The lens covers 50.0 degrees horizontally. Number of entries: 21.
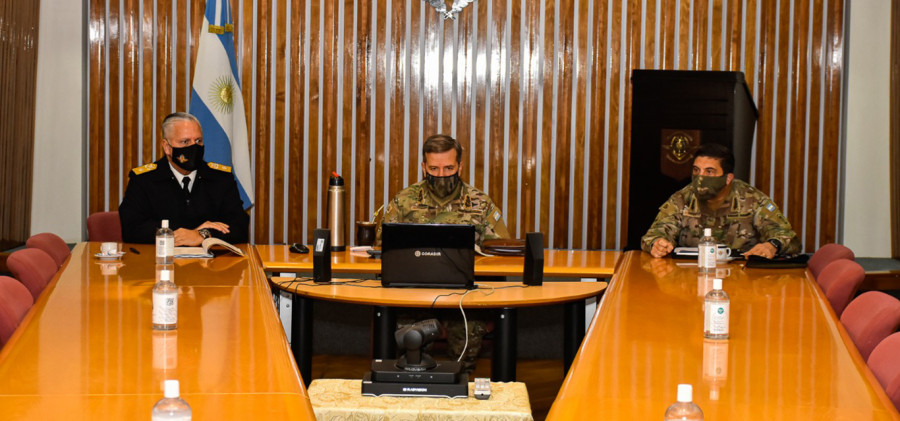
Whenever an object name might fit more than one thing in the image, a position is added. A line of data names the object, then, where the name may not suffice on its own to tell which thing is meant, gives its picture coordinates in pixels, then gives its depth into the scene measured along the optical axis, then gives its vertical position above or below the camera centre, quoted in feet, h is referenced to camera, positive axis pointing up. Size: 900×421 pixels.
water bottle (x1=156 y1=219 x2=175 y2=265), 13.93 -0.92
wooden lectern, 21.45 +1.42
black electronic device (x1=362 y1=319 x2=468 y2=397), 8.47 -1.68
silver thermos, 16.56 -0.46
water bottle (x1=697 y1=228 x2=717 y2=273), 14.10 -0.95
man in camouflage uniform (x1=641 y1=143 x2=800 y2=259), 16.57 -0.47
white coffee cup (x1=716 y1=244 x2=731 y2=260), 15.76 -1.05
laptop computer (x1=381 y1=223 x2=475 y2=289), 12.65 -0.94
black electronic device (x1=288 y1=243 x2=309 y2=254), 16.94 -1.16
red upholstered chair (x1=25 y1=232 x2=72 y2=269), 15.34 -1.06
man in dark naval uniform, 17.19 -0.24
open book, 15.39 -1.12
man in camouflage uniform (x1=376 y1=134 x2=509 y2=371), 17.44 -0.28
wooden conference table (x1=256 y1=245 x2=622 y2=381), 12.30 -1.45
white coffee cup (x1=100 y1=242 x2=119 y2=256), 15.31 -1.09
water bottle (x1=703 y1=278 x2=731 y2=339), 8.80 -1.17
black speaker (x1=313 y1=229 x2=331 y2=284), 13.43 -1.03
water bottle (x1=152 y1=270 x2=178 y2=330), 8.89 -1.14
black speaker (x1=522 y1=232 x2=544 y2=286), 13.35 -1.00
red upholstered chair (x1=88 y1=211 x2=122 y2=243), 18.71 -0.91
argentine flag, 23.53 +2.15
